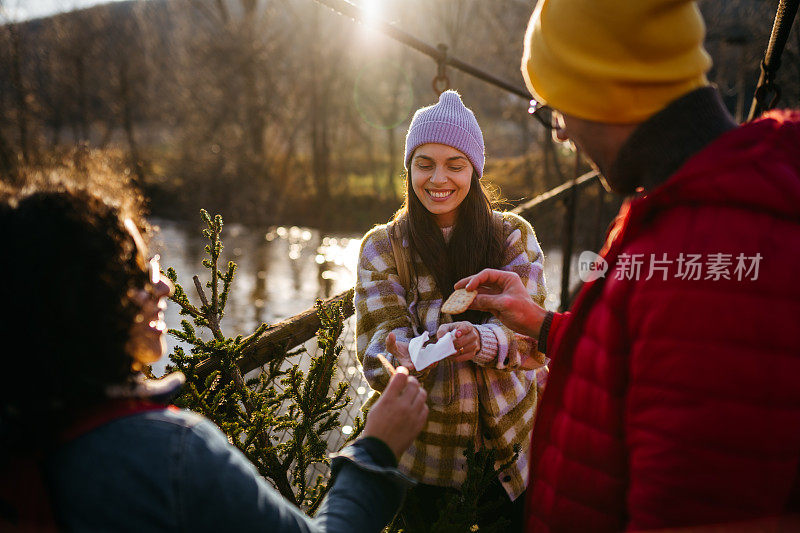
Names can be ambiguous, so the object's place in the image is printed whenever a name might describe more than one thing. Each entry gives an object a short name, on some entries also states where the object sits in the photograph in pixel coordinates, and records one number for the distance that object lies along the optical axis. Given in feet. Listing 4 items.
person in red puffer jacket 3.03
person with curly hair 3.11
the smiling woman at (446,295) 7.07
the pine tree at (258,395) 6.20
